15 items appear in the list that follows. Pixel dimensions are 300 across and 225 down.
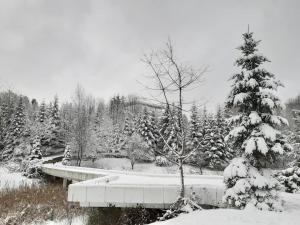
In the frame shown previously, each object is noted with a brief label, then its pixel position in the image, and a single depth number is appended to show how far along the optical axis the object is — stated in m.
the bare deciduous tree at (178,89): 9.99
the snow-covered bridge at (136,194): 10.06
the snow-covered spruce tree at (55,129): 52.28
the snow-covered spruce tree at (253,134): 8.67
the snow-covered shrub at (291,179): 14.49
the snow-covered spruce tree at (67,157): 36.97
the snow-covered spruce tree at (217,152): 36.88
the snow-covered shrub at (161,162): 39.35
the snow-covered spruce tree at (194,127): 40.16
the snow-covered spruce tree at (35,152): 33.50
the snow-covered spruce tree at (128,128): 48.82
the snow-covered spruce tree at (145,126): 43.12
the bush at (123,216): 9.80
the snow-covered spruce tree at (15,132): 44.10
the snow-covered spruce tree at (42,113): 53.94
